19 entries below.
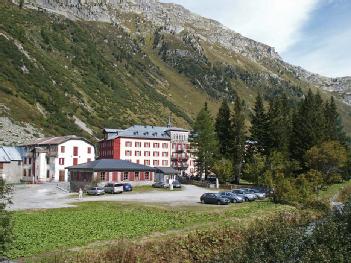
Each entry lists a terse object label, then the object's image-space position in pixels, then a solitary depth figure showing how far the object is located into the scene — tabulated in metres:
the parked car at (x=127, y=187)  74.64
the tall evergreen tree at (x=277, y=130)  85.25
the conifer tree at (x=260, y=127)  86.96
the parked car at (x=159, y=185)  81.69
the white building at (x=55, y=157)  102.56
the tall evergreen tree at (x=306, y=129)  84.81
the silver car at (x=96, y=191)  68.50
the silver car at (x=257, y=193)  63.62
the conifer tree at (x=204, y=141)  90.31
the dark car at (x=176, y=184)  81.81
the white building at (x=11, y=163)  100.38
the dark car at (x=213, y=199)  55.10
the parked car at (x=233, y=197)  58.22
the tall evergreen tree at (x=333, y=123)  96.04
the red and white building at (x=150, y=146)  113.25
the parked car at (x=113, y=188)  70.69
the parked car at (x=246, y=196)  60.97
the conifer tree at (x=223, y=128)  92.19
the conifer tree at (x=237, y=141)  88.12
